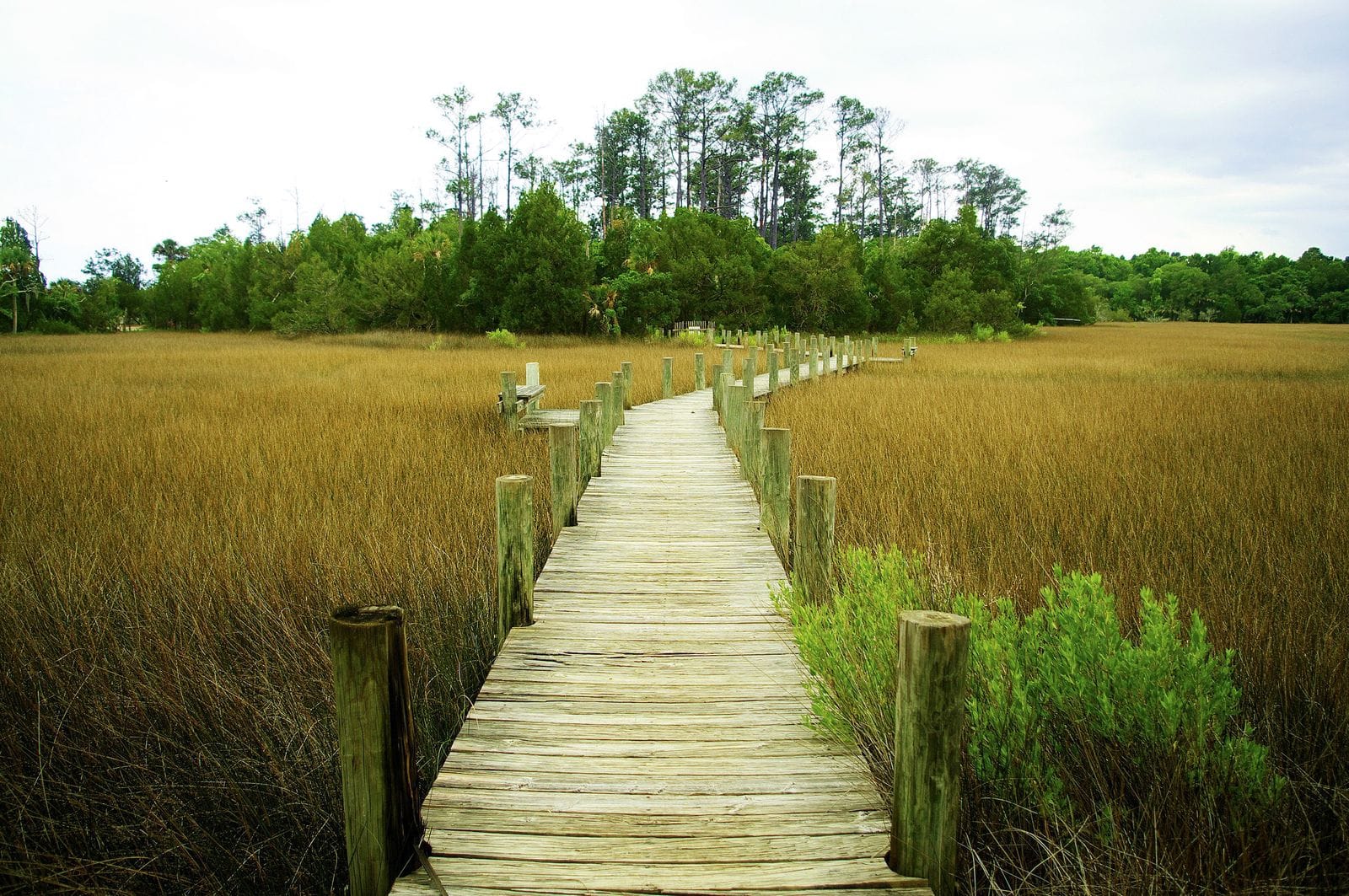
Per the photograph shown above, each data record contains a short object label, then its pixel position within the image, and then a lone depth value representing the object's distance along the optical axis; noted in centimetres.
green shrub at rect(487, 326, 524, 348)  2789
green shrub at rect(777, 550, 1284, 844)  231
